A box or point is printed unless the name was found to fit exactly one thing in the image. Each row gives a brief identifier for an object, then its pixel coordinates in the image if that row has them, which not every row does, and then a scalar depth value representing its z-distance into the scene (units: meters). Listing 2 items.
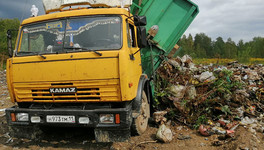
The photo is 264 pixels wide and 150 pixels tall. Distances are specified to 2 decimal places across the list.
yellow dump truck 3.02
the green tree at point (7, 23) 41.82
